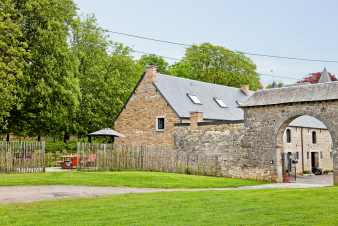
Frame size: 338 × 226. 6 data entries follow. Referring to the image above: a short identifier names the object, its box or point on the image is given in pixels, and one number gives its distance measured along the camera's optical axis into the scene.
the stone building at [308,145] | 34.50
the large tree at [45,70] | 31.89
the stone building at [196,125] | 25.98
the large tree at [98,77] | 41.12
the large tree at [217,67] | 57.22
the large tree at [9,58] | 27.18
